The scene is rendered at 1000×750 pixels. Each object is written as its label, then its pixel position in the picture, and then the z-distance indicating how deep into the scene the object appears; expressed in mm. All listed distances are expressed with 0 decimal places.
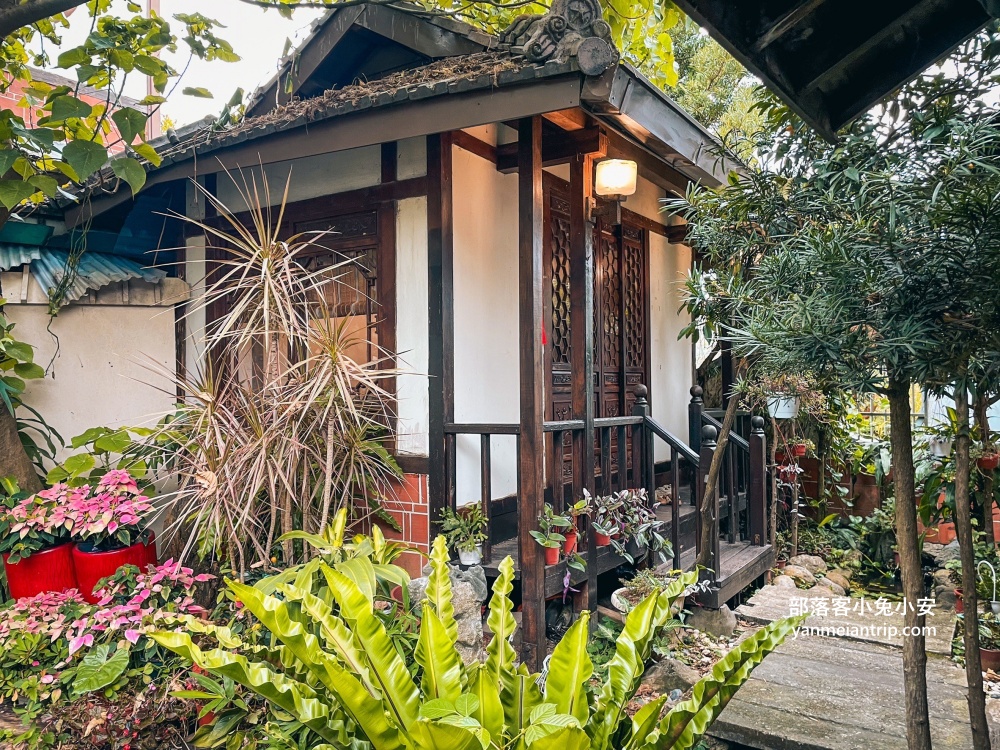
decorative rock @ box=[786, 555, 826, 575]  6184
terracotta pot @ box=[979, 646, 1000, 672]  4004
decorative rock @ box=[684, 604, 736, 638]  4508
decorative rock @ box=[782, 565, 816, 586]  5871
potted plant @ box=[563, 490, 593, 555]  4109
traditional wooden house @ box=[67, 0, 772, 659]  3607
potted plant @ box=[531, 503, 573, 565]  3838
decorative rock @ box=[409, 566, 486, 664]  3496
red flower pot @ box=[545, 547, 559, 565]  4039
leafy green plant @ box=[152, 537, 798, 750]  2119
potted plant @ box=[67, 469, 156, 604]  3732
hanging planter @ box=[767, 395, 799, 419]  5855
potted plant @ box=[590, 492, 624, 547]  4219
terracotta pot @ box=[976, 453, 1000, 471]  4812
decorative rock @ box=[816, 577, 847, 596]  5824
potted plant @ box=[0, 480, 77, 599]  3848
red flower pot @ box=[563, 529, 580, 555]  4211
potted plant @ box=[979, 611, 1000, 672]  4016
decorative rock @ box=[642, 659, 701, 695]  3783
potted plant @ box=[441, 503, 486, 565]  4062
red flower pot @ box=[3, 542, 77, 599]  3920
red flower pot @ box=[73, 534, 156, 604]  3875
